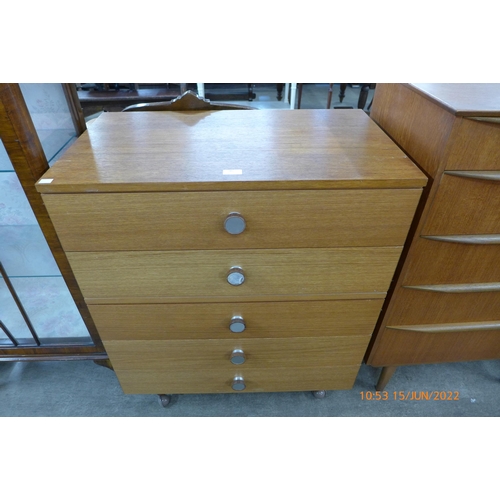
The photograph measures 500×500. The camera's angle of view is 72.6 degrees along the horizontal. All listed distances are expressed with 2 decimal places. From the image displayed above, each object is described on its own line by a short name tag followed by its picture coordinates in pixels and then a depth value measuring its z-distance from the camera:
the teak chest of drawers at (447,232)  0.59
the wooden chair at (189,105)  0.85
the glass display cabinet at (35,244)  0.64
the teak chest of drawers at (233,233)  0.58
